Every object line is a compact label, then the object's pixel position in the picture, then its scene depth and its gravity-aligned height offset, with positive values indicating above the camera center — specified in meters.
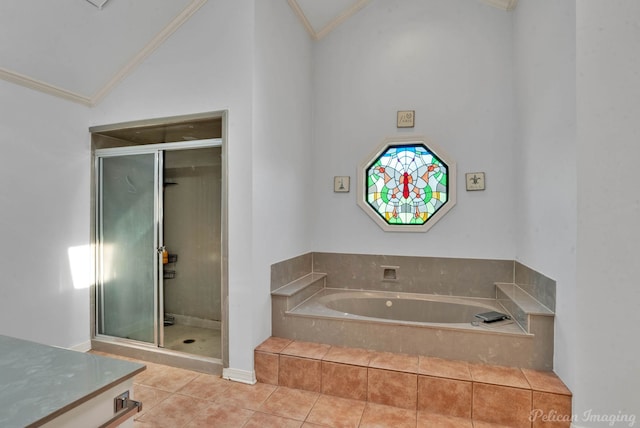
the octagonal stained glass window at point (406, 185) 3.07 +0.26
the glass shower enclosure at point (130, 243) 2.79 -0.27
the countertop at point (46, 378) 0.74 -0.45
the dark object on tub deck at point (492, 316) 2.32 -0.76
